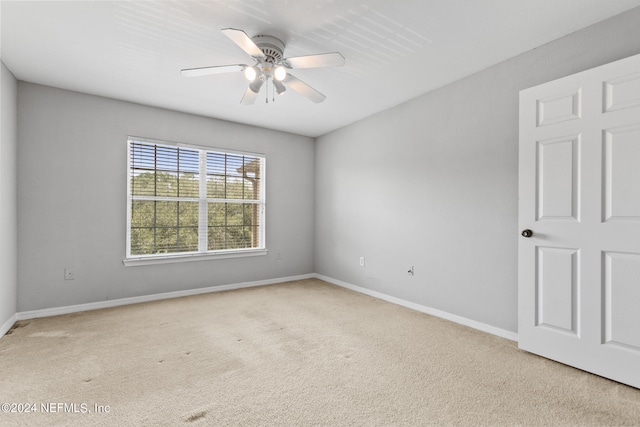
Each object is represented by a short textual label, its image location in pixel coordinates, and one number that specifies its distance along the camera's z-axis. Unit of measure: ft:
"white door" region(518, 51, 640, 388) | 6.13
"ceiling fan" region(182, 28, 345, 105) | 6.86
